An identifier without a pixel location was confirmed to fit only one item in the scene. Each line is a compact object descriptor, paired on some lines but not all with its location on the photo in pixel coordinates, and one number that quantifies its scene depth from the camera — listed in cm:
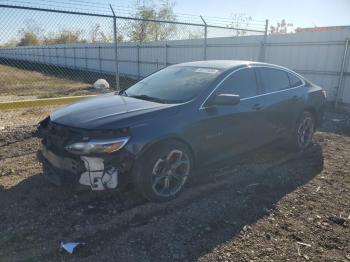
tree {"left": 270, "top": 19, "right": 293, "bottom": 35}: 3352
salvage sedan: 335
